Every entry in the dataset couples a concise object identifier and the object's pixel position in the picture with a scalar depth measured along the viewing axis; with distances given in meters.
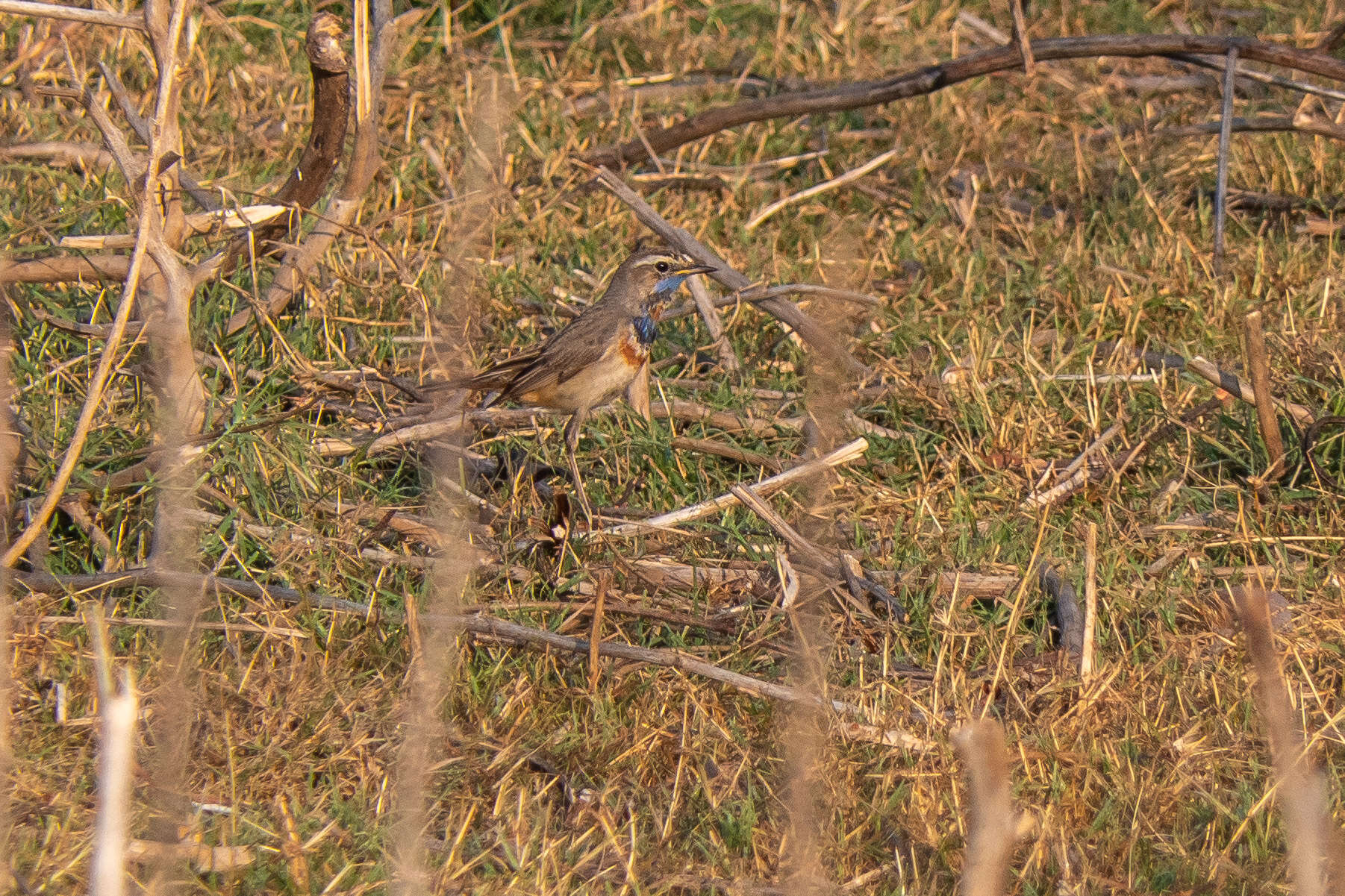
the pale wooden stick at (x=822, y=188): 13.90
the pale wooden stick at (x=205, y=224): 9.84
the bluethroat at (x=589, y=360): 10.52
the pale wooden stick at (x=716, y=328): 11.84
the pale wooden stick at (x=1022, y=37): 12.14
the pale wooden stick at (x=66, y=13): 7.55
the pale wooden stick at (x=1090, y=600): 8.07
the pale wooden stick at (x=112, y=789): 4.29
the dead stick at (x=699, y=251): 11.57
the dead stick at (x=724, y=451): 10.33
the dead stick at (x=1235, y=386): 10.35
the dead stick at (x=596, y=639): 8.03
